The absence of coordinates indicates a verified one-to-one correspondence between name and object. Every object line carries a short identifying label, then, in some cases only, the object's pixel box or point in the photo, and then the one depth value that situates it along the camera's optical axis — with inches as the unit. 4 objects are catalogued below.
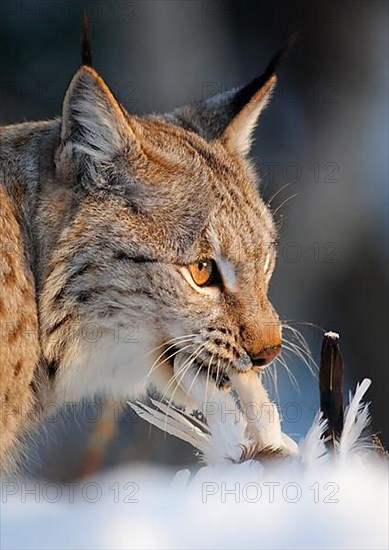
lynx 194.5
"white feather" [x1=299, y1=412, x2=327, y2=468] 157.2
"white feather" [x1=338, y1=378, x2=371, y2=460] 162.2
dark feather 168.9
